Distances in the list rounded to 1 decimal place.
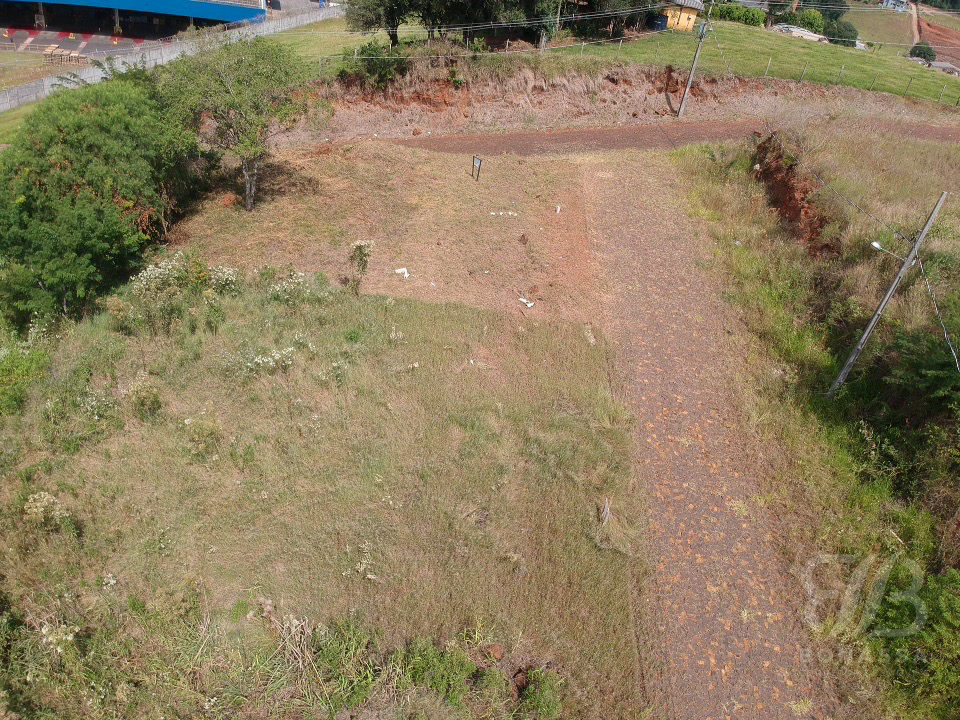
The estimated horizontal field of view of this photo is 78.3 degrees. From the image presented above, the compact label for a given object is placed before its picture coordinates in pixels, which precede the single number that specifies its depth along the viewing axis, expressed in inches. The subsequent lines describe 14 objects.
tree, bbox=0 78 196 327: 523.2
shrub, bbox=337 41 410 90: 1033.5
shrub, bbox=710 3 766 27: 1608.0
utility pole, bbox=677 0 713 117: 920.0
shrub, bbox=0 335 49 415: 423.2
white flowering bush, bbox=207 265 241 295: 558.6
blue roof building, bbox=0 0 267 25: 1936.5
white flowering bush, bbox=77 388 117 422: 410.9
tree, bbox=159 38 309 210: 668.1
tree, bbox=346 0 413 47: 1015.0
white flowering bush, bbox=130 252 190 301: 531.2
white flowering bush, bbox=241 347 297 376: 451.5
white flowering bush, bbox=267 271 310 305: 549.0
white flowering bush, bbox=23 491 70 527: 327.9
